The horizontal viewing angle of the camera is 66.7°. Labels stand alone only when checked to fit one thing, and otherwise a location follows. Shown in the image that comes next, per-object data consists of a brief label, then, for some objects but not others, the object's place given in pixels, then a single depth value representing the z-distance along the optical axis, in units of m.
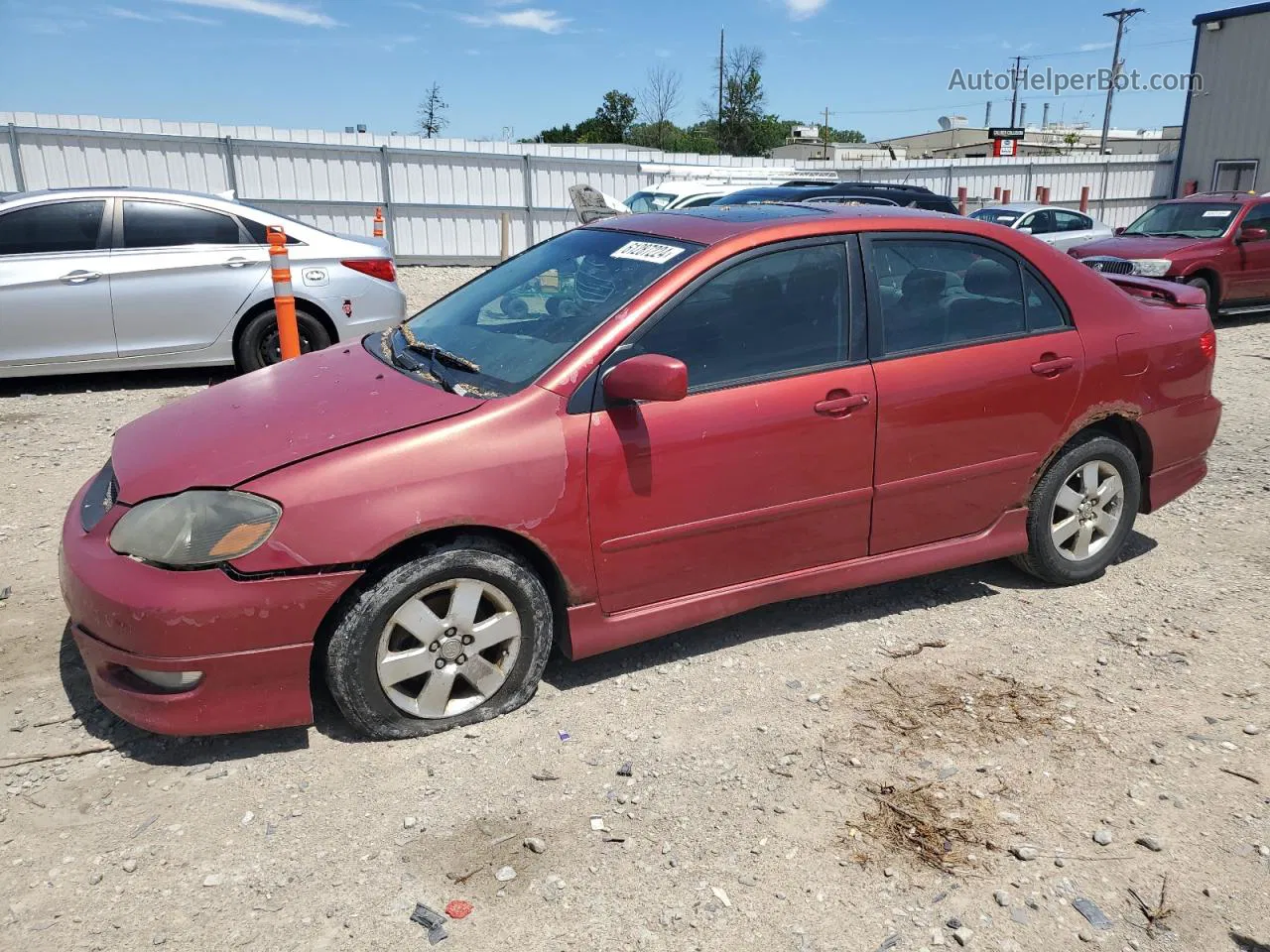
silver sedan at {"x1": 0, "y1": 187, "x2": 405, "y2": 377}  7.36
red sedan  2.94
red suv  11.88
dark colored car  11.27
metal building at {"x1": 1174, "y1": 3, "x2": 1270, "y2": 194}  23.52
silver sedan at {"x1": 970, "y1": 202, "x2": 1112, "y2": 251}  14.62
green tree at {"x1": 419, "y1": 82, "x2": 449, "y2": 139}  46.97
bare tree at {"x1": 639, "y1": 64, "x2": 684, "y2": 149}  52.44
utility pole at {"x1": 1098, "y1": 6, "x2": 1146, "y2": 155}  53.33
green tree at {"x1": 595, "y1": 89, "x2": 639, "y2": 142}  64.31
